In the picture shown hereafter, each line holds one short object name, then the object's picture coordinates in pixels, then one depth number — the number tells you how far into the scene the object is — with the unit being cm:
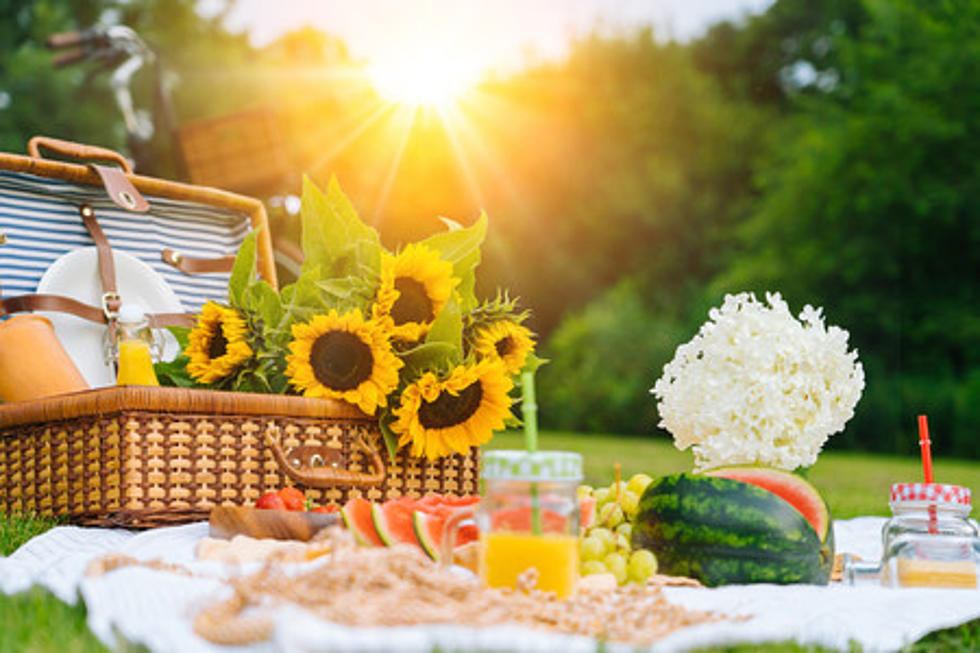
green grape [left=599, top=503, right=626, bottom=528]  254
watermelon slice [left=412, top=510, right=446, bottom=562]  223
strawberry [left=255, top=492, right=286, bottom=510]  254
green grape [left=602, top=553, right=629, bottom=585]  217
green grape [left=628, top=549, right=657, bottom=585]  214
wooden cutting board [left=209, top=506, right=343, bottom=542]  236
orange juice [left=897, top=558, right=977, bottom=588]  229
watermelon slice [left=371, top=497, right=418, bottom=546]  228
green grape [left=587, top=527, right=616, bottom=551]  228
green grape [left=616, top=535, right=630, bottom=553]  230
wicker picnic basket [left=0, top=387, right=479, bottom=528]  263
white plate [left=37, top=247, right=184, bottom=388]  365
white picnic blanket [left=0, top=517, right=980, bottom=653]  142
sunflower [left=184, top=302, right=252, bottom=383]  301
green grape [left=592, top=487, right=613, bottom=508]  264
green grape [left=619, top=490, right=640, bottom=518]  258
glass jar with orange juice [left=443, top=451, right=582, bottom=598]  191
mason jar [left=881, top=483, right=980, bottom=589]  229
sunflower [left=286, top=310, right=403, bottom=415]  283
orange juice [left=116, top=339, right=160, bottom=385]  282
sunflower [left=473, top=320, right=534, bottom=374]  305
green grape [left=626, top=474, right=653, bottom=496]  266
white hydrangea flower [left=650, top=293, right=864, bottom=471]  281
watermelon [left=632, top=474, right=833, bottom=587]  222
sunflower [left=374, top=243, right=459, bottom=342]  289
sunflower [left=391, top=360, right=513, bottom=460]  288
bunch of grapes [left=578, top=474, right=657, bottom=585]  216
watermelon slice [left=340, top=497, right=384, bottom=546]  229
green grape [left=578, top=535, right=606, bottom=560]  224
